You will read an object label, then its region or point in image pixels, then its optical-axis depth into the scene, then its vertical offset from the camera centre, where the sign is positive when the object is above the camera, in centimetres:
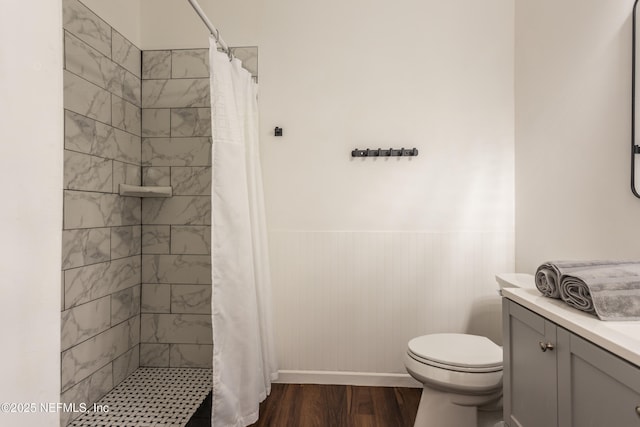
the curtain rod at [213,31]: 158 +91
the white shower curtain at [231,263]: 165 -22
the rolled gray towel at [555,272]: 109 -17
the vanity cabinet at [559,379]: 77 -42
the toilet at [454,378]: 150 -68
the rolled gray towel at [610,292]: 93 -20
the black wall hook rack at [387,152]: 220 +40
